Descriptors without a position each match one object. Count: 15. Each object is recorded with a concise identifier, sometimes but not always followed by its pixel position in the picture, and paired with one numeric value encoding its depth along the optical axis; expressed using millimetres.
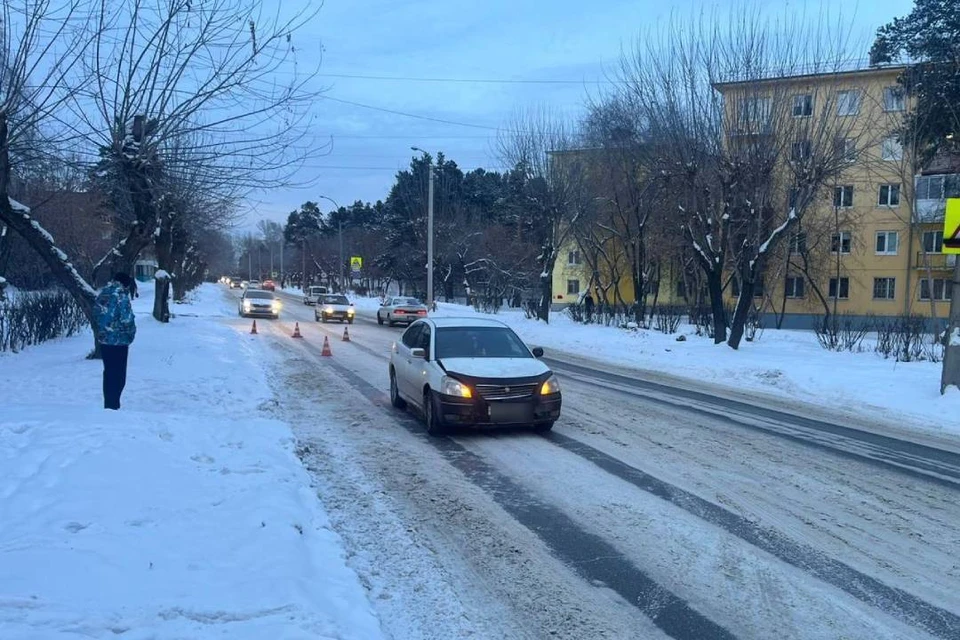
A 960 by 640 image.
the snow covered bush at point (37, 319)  16875
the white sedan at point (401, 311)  37281
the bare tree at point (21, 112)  10453
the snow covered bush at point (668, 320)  31891
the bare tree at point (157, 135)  12039
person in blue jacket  9234
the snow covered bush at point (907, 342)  21094
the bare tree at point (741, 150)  21547
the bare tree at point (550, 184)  34656
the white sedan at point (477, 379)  9680
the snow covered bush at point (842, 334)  23891
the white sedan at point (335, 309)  38281
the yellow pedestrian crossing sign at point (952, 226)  13289
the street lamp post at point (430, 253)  38000
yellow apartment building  34812
